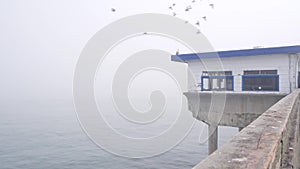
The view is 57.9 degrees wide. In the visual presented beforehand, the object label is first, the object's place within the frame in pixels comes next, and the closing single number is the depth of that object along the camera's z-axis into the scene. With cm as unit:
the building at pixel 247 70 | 1583
